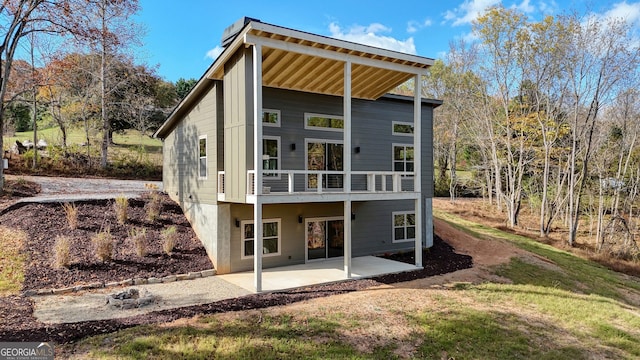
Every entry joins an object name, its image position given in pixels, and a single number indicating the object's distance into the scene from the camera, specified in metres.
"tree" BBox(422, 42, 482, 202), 25.96
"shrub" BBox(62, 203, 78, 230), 10.69
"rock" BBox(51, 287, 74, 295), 8.01
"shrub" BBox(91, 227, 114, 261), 9.45
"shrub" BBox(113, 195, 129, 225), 11.61
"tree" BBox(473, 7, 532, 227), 21.30
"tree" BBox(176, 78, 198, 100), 33.91
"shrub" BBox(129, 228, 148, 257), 10.09
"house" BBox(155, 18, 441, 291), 9.49
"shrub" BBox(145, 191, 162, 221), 12.05
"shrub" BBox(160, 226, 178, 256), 10.56
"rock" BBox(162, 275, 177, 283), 9.45
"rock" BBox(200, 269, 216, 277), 10.23
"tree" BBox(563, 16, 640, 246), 18.31
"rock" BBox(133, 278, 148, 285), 9.07
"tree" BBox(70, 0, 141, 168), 14.72
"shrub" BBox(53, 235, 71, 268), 8.86
